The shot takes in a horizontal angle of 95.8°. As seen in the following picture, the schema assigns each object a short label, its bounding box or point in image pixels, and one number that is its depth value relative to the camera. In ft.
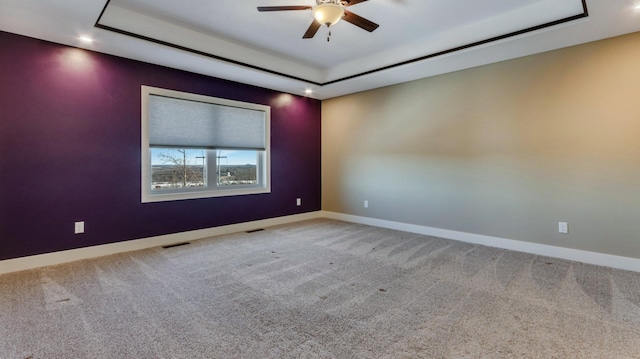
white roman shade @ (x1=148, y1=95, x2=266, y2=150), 12.84
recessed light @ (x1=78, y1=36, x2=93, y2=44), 10.03
